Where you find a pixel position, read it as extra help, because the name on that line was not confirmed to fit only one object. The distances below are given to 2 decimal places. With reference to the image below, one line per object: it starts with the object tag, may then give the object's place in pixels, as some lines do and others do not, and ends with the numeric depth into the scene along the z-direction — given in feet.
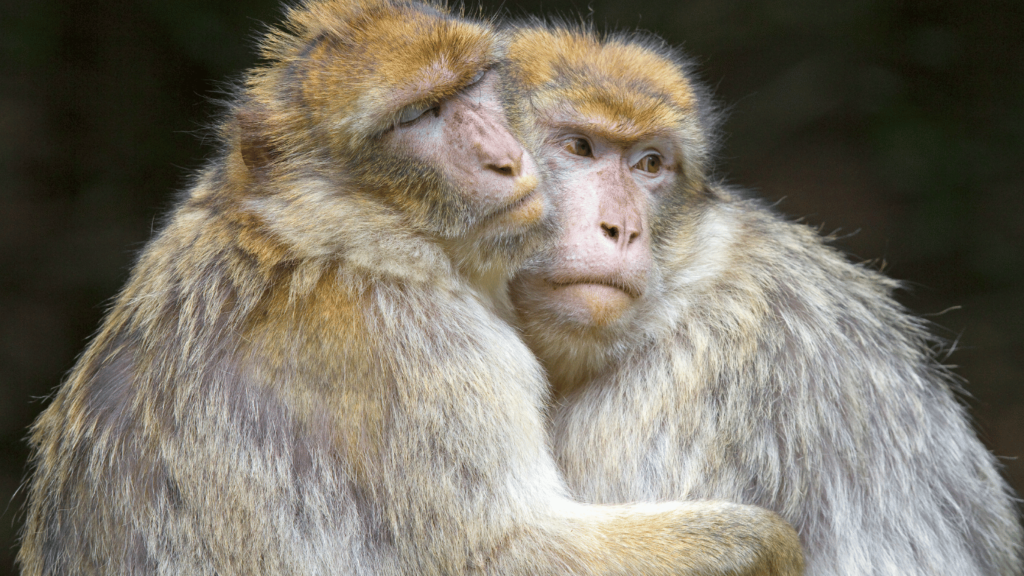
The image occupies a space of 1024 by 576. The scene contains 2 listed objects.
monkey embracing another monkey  18.10
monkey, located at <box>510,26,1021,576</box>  20.75
